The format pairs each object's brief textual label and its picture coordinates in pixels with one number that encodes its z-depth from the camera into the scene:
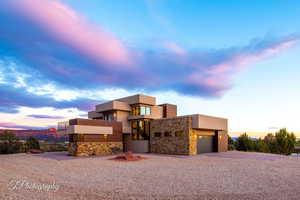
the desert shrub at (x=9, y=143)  27.76
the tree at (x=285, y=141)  37.22
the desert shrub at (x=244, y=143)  37.41
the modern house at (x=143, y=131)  22.11
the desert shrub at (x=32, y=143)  30.69
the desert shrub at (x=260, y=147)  39.68
